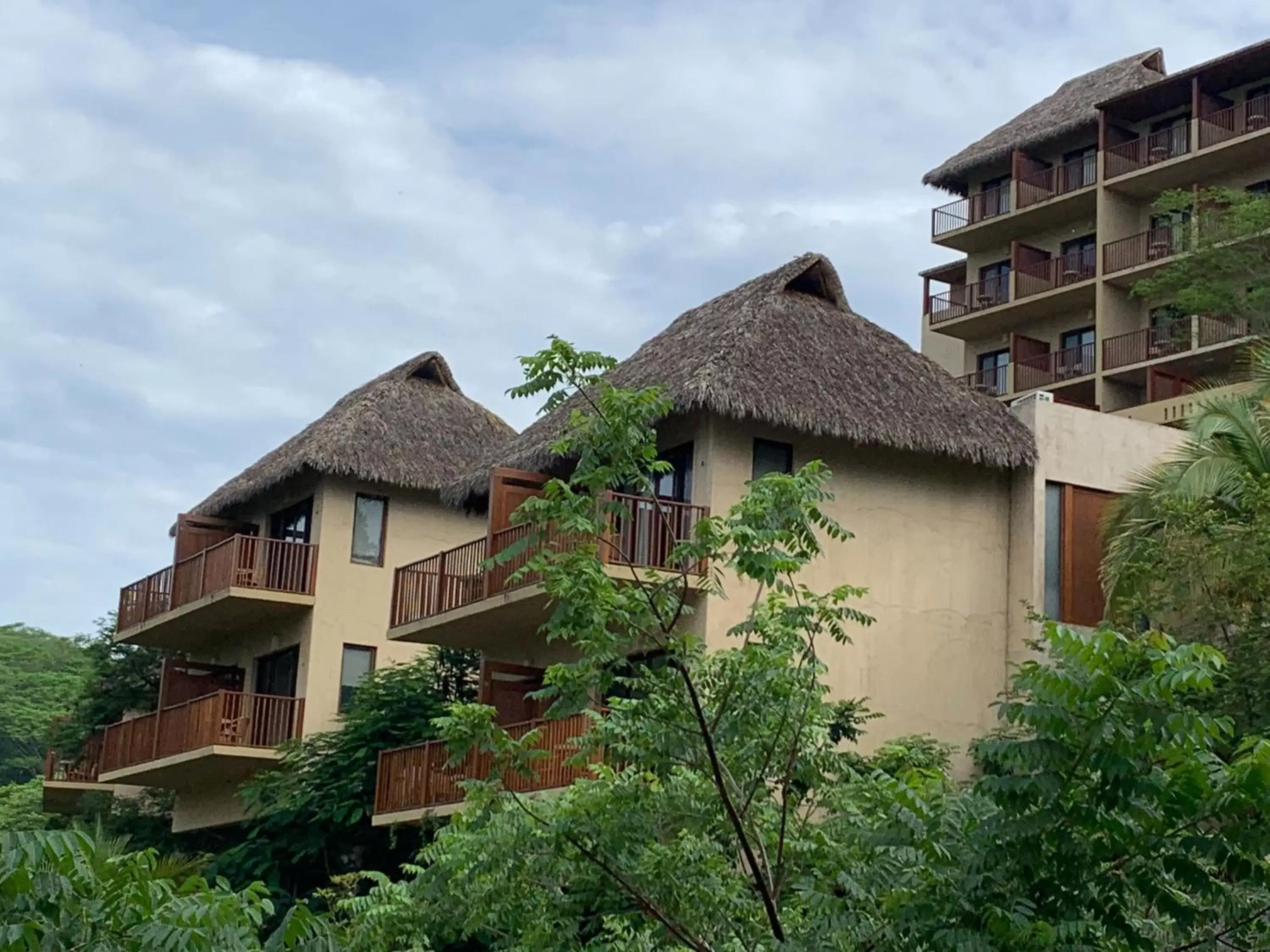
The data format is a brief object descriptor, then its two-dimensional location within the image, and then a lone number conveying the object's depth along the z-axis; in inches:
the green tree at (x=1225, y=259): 1534.2
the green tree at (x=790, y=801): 356.2
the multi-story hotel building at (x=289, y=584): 1273.4
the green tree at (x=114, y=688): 1632.6
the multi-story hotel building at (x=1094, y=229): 1797.5
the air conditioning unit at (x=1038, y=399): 1068.5
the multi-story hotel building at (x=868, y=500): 982.4
